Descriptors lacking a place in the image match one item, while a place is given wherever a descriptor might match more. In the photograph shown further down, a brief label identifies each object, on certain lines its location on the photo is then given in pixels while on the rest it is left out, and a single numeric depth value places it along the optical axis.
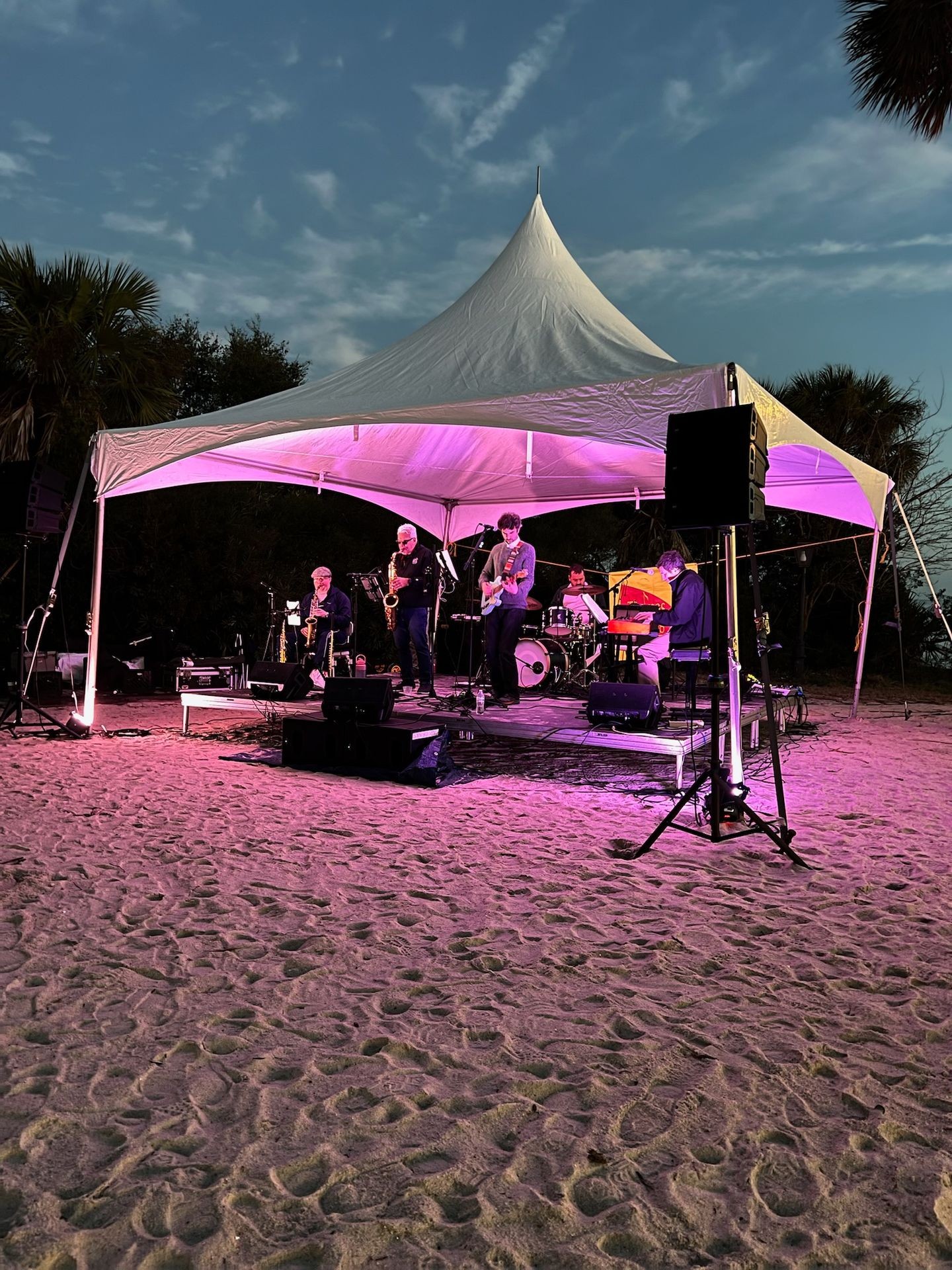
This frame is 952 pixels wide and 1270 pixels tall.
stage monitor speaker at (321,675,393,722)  6.62
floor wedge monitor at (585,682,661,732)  6.48
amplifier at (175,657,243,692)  9.39
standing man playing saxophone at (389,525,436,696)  8.56
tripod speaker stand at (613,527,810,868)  4.40
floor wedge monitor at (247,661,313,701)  7.97
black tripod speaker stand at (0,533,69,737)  7.67
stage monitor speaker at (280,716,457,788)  6.41
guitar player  8.10
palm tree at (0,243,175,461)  9.88
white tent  5.93
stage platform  6.23
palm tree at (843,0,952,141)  9.62
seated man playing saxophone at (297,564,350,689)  9.15
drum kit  10.35
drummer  10.45
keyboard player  7.53
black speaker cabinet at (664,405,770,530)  4.55
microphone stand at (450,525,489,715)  7.40
